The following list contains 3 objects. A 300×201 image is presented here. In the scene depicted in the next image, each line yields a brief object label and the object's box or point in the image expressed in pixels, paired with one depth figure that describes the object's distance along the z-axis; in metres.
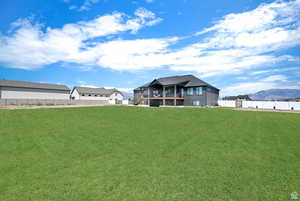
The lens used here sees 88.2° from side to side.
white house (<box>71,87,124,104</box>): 55.66
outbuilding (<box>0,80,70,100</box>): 38.72
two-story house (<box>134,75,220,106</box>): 33.53
